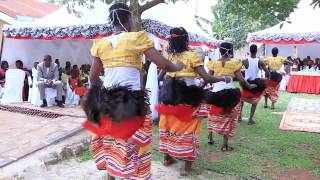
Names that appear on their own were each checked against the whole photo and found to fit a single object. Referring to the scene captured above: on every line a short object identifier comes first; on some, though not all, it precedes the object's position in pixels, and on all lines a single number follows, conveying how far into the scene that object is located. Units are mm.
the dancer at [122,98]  3504
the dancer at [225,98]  5969
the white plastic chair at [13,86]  11297
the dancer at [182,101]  4871
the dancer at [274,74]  10234
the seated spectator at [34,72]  11159
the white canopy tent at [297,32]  16797
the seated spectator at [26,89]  11797
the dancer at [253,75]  7930
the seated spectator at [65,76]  11679
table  16142
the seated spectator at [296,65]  18338
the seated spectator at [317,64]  17881
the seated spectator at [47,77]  10594
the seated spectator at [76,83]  11148
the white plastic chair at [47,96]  10750
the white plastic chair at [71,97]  11391
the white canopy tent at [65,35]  11336
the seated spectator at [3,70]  11736
